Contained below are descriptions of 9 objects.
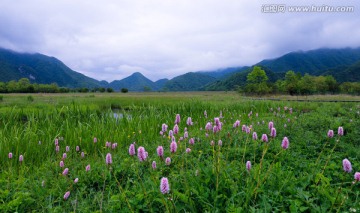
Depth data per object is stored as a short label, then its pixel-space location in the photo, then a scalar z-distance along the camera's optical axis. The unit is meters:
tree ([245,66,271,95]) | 59.47
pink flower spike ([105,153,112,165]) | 2.24
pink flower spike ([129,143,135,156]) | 2.03
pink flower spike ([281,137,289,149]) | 2.25
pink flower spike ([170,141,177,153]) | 2.14
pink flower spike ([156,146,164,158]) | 2.07
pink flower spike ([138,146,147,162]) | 1.96
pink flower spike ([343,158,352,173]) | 1.89
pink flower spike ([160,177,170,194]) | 1.72
